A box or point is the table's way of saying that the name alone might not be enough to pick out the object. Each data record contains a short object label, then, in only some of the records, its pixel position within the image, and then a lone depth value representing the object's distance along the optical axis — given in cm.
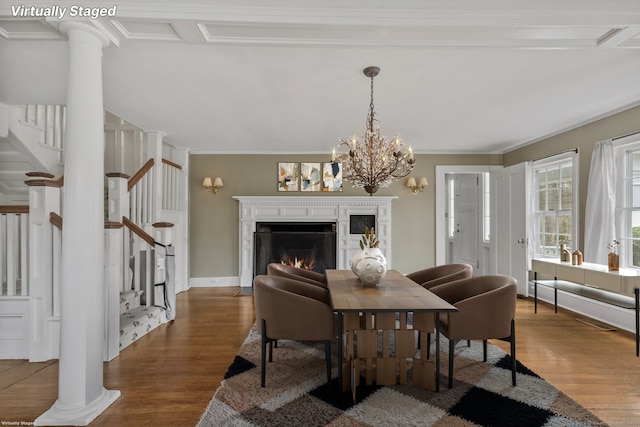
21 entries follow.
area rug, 198
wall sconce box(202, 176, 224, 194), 577
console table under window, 307
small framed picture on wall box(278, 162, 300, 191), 605
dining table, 221
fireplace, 589
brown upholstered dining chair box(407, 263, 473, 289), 325
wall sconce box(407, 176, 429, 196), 592
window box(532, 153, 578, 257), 450
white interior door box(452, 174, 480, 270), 666
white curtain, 385
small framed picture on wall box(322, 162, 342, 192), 607
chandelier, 298
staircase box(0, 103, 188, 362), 285
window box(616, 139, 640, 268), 370
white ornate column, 198
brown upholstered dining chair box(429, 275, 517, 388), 234
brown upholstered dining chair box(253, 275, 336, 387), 235
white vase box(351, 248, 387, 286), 272
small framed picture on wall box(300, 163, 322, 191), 607
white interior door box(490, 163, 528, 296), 509
